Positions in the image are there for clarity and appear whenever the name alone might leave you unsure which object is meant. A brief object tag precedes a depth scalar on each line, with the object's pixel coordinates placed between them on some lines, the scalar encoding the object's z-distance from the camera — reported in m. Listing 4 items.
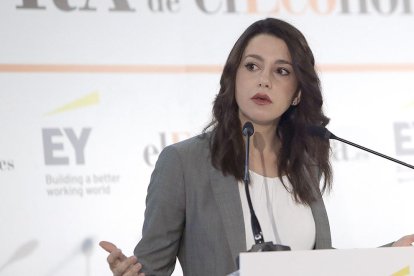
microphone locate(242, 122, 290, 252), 5.53
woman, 5.83
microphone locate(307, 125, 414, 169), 5.84
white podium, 5.37
